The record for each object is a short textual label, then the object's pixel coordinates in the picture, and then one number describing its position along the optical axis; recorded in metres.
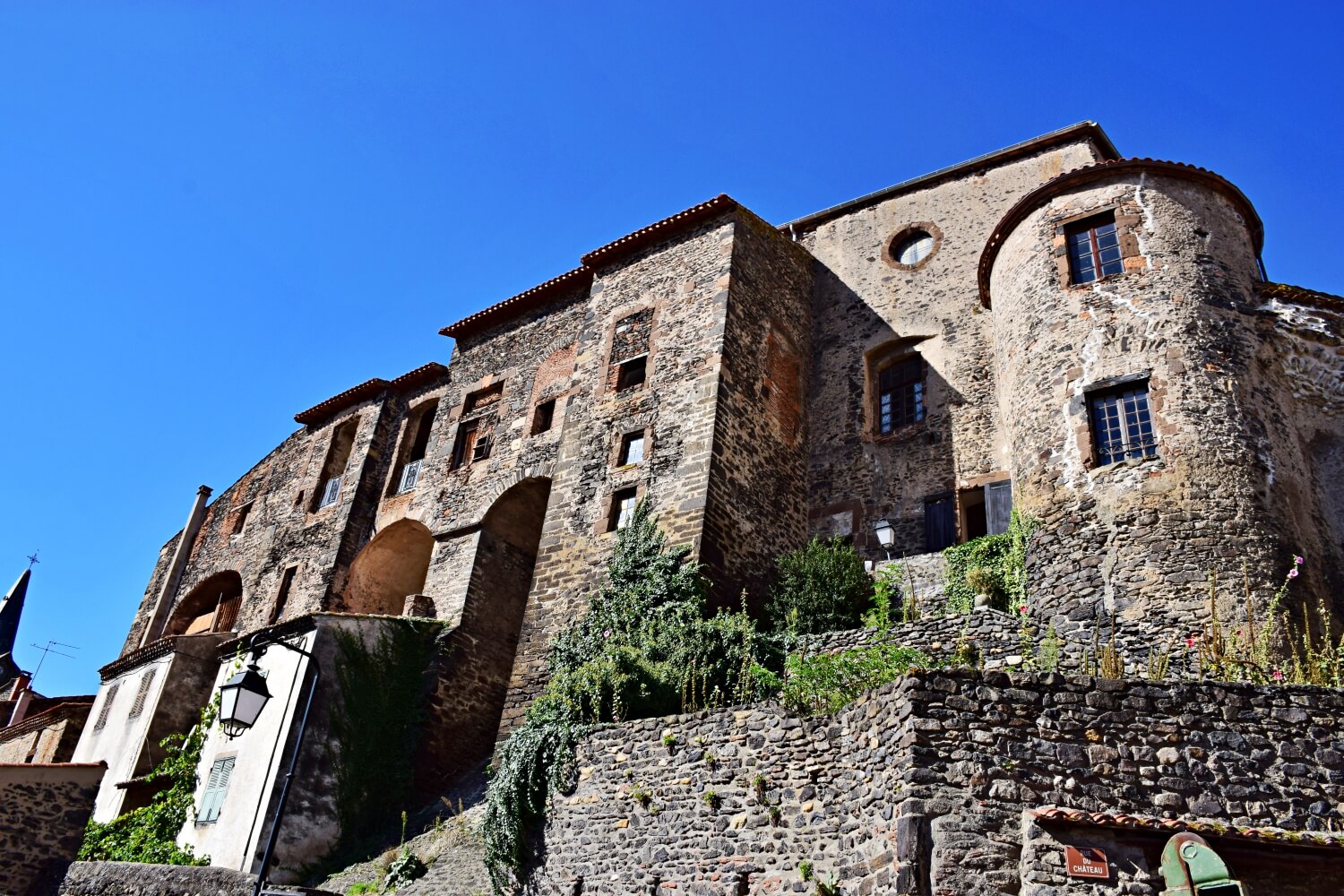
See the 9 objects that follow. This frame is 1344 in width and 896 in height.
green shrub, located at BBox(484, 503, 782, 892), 12.90
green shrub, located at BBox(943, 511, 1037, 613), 14.84
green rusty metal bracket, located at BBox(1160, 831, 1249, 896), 7.83
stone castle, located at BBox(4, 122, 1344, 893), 13.59
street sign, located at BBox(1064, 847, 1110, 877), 8.26
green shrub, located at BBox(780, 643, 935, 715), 10.51
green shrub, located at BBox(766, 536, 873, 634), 15.93
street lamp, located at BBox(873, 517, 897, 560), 17.59
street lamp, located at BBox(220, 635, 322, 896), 10.29
